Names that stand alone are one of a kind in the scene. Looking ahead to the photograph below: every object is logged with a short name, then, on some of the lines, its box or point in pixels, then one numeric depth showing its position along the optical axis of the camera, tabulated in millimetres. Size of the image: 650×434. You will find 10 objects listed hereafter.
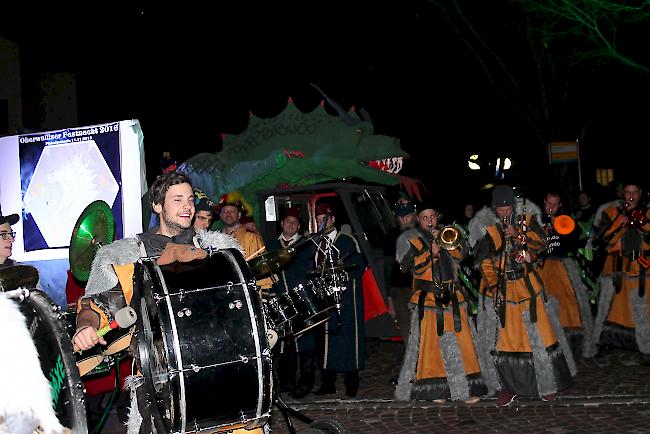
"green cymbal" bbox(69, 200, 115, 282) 5984
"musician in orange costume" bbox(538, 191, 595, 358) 9328
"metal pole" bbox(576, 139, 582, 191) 18909
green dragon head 13234
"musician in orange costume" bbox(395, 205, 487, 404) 7090
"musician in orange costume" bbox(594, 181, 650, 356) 8516
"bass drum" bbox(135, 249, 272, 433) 3406
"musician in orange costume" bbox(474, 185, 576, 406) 6906
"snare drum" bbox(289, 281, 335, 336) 4844
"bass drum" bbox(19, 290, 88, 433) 2912
